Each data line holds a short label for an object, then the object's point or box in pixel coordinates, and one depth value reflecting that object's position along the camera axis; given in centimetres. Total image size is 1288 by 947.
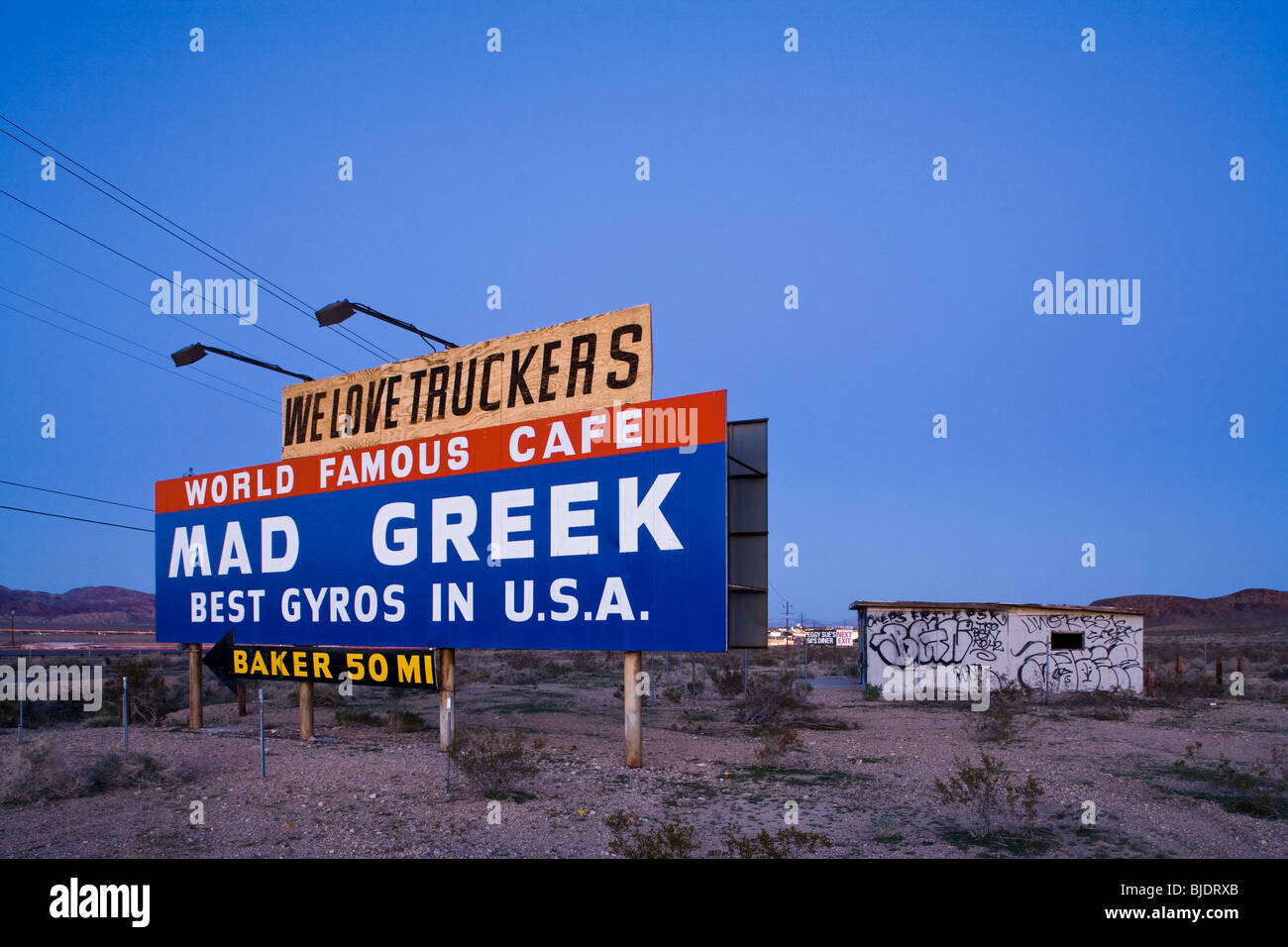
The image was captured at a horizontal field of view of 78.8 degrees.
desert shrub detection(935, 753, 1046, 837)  883
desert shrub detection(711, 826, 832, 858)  731
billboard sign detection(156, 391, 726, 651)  1198
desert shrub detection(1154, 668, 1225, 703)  2631
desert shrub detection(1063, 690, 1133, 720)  2092
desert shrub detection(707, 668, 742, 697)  2603
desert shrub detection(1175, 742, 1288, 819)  1002
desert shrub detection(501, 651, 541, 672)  3897
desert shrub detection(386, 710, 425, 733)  1756
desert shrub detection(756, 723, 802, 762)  1380
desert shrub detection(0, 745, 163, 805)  1091
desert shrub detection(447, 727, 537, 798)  1077
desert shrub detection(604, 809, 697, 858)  729
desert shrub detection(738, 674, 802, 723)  1962
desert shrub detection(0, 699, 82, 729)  1944
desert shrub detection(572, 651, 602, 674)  4265
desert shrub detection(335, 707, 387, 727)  1905
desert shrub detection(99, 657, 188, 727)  2066
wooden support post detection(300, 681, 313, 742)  1644
